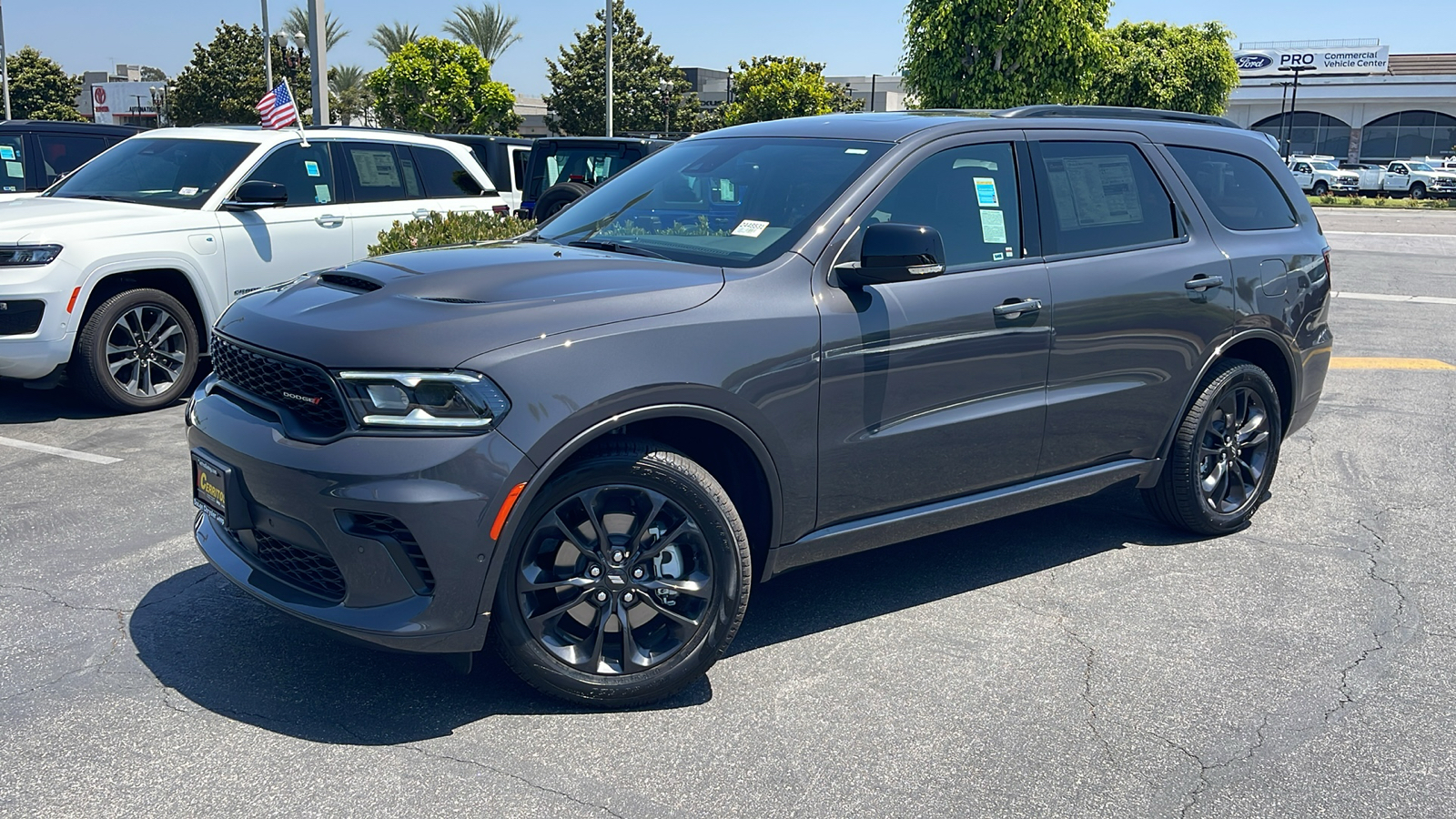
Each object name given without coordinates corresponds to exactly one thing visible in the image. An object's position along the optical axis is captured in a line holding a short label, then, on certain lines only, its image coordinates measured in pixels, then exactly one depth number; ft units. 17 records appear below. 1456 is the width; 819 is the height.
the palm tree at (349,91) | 232.12
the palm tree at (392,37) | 200.54
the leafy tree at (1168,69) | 161.17
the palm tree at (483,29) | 193.57
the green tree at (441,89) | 154.71
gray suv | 10.76
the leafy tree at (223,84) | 177.06
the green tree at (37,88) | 182.91
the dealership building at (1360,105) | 216.74
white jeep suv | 23.56
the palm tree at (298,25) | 204.44
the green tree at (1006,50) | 87.71
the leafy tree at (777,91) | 165.68
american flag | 37.70
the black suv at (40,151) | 36.91
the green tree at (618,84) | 177.47
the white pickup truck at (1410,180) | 153.69
